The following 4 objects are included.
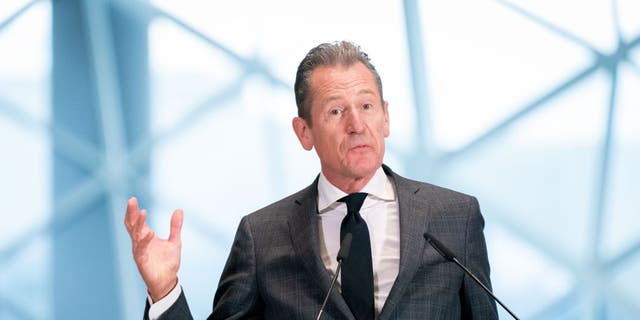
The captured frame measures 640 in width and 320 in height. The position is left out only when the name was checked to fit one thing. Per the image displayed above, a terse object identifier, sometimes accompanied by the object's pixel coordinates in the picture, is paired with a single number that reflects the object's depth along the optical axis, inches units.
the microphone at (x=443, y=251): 192.3
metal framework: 242.1
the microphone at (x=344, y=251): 192.7
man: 196.8
